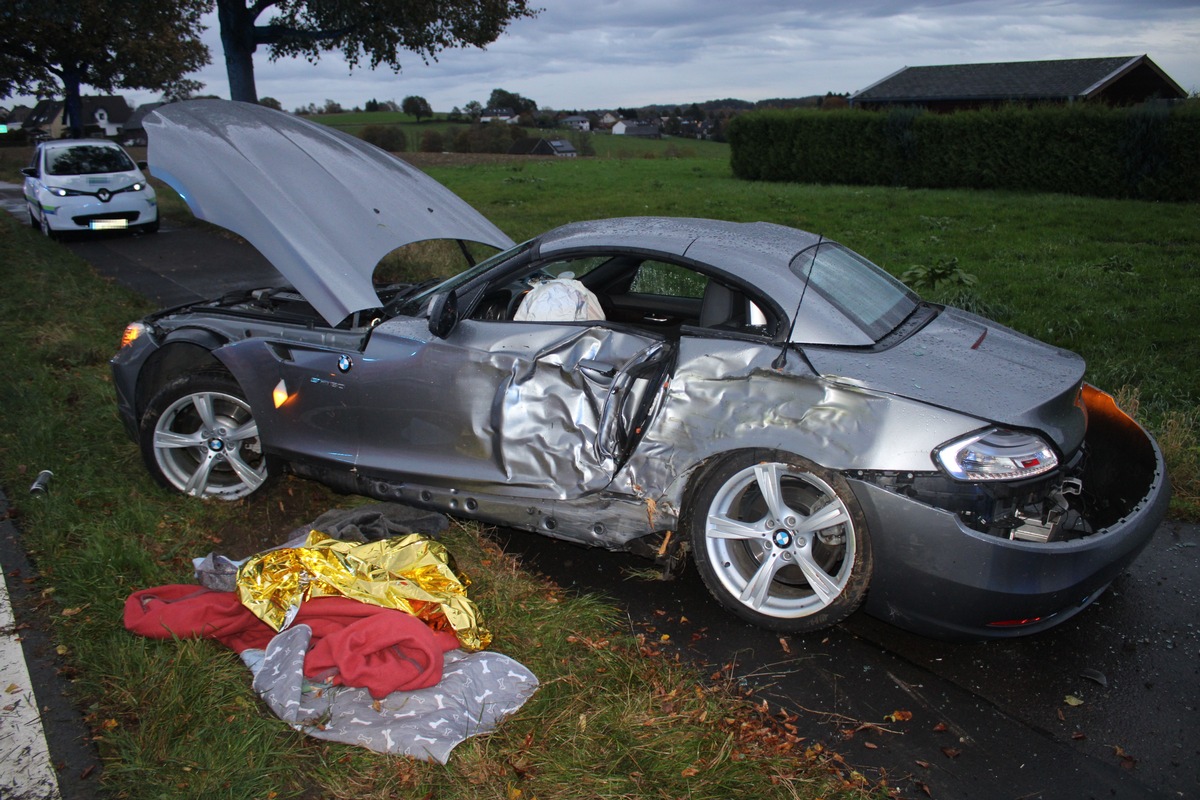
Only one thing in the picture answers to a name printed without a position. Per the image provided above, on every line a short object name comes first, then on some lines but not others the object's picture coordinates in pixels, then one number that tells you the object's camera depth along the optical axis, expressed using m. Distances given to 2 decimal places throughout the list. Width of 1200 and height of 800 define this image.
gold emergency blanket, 3.46
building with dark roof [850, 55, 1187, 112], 36.09
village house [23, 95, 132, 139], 72.81
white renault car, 13.71
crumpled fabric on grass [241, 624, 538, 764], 2.88
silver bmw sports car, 3.18
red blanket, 3.07
